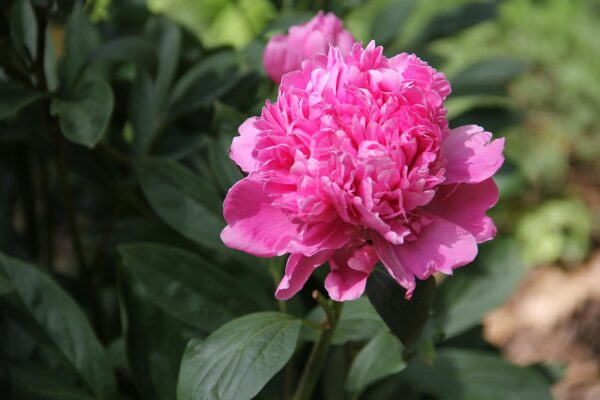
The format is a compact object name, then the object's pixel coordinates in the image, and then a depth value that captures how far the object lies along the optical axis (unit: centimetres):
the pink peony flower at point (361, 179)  67
